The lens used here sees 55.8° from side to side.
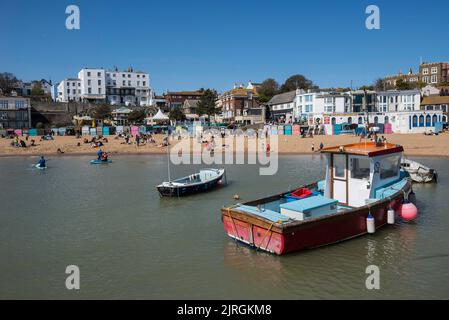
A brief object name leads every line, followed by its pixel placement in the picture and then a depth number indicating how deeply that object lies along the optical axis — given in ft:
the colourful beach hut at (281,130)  246.10
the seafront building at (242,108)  333.62
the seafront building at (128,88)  447.42
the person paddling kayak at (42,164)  144.15
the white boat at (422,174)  100.99
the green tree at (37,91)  454.81
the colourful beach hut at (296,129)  243.19
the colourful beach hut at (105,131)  254.68
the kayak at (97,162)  155.77
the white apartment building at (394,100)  284.61
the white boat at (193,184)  87.45
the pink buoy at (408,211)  63.05
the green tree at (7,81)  412.50
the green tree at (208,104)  329.31
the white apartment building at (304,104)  290.72
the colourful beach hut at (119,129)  260.05
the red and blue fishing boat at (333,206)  50.83
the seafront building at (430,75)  422.82
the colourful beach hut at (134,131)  250.04
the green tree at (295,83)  404.12
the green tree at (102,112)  328.29
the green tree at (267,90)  378.57
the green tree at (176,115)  322.14
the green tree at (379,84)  412.73
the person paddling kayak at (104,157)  157.34
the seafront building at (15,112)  299.58
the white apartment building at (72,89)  444.96
